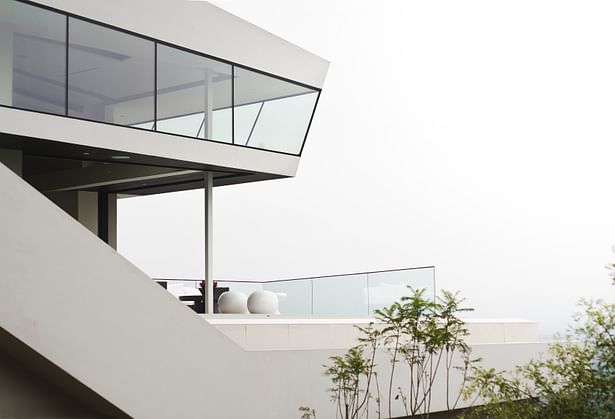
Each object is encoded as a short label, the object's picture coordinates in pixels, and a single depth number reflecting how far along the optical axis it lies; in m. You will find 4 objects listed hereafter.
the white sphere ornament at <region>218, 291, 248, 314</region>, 19.02
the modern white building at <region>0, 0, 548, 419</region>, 9.16
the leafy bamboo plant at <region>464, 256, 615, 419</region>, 8.88
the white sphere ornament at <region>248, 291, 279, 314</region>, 19.00
